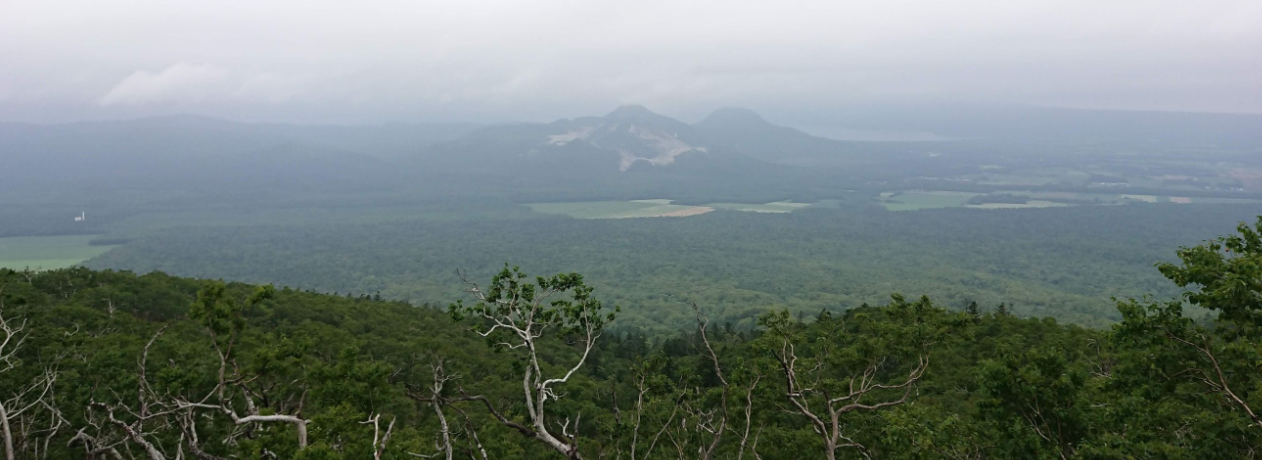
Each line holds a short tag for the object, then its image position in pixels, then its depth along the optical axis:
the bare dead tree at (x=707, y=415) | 9.93
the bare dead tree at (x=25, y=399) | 14.21
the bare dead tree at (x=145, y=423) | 9.03
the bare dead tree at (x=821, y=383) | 9.98
